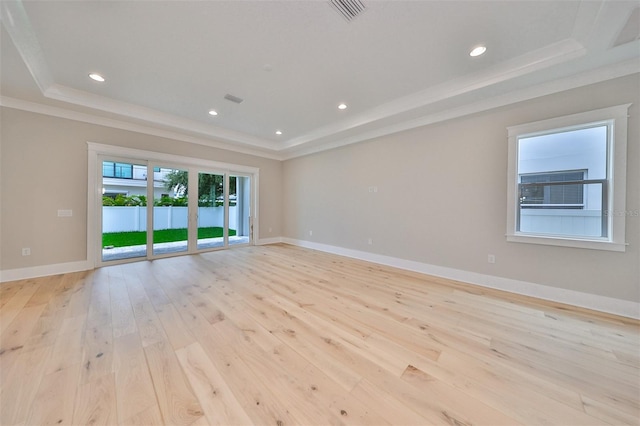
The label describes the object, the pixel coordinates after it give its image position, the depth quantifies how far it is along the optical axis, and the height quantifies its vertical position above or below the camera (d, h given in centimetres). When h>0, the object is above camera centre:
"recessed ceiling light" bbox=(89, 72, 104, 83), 302 +187
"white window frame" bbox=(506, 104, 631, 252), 248 +56
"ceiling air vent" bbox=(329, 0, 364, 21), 194 +187
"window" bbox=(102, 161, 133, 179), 427 +79
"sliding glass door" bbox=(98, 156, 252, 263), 440 +1
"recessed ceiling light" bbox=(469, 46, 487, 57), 248 +188
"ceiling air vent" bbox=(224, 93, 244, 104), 361 +189
